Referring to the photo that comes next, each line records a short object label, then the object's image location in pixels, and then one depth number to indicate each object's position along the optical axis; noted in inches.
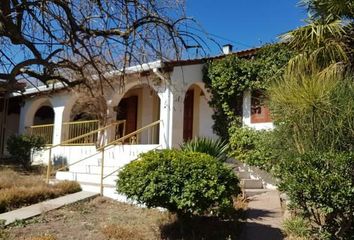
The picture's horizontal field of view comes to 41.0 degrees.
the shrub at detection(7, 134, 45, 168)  698.2
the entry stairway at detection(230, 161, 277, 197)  498.1
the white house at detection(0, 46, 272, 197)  578.9
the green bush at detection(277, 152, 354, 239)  257.8
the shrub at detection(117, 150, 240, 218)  303.9
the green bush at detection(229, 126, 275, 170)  517.3
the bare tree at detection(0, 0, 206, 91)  182.4
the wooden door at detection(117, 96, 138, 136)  793.6
